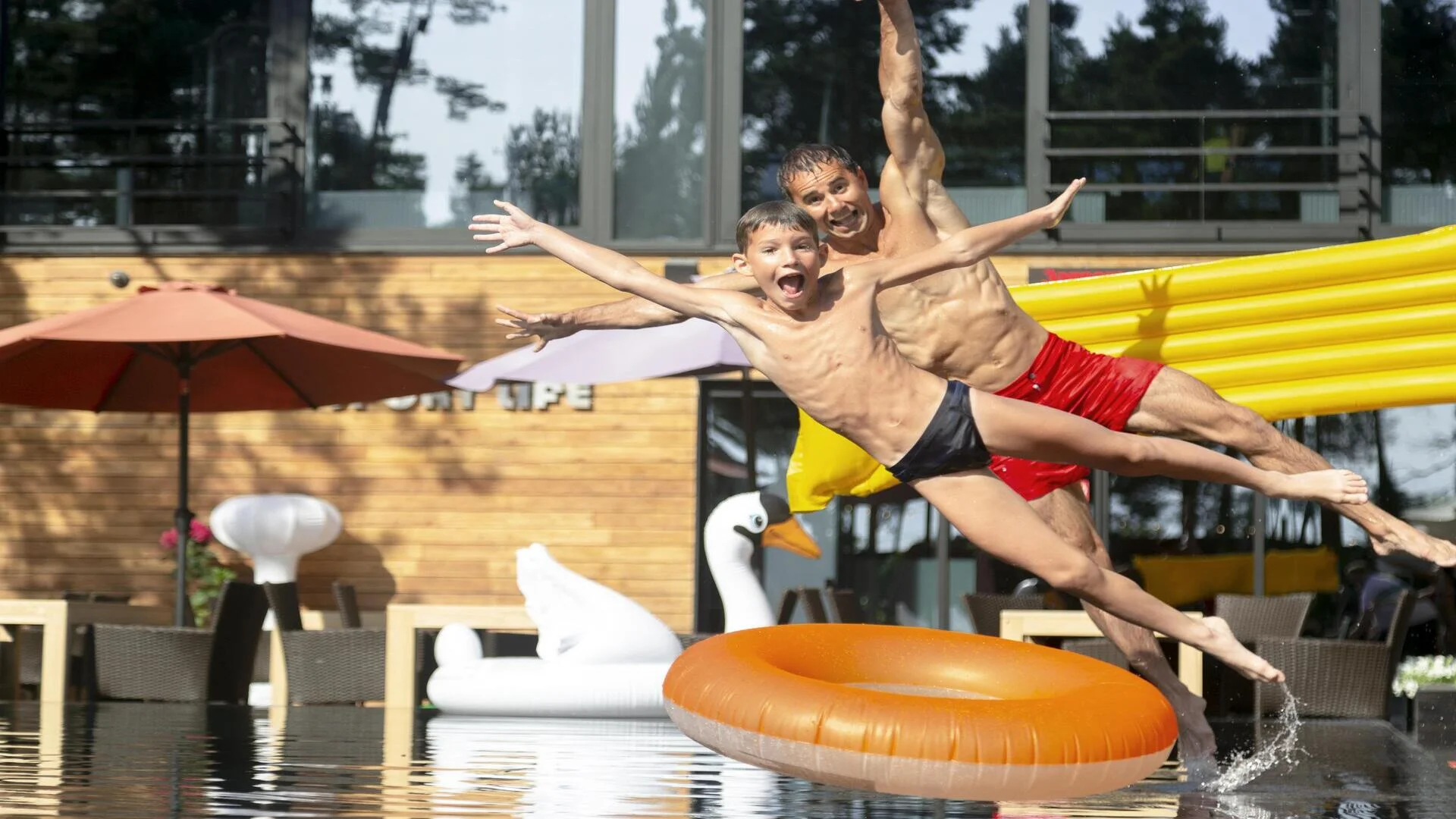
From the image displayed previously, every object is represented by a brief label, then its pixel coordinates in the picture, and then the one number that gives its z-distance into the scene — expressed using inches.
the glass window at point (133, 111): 506.6
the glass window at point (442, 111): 498.3
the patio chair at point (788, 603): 386.9
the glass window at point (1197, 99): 477.4
